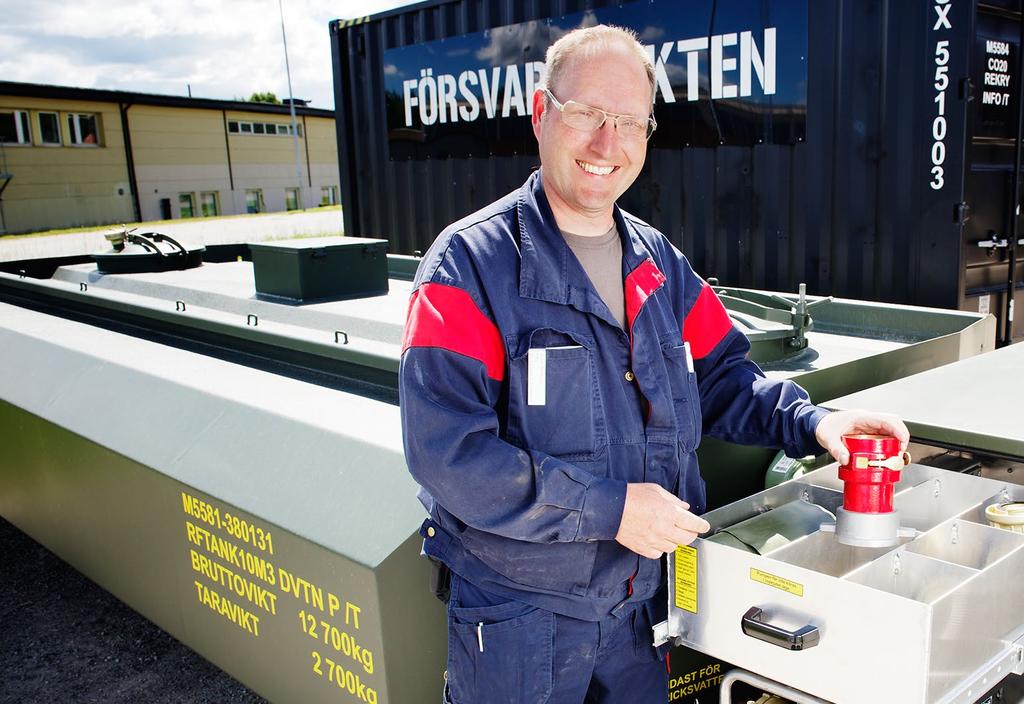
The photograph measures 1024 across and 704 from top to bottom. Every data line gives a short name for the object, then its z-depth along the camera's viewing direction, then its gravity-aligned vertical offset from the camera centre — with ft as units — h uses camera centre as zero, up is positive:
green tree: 190.29 +19.62
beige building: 79.20 +3.93
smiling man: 4.82 -1.26
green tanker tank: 6.65 -2.23
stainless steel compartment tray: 4.23 -2.12
